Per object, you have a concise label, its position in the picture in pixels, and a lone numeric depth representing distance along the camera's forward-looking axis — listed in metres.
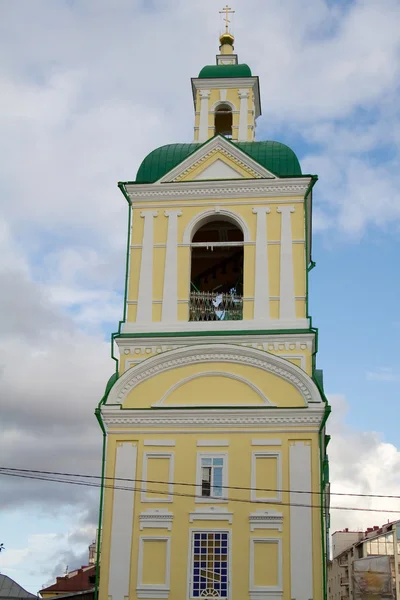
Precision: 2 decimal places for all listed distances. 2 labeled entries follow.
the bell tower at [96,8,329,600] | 19.61
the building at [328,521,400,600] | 70.75
